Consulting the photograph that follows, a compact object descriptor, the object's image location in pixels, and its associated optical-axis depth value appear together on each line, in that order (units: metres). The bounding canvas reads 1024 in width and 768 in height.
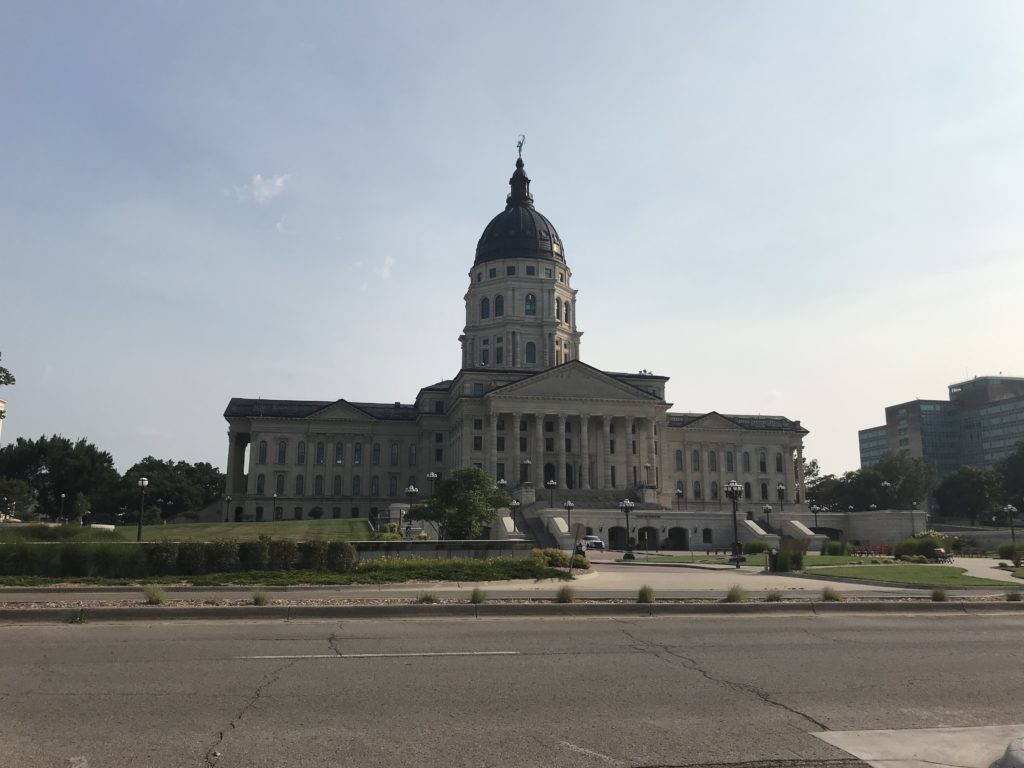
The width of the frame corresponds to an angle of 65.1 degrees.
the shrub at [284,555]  26.28
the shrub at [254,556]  26.10
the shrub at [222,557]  25.66
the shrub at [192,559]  25.39
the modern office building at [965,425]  158.75
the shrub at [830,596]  19.53
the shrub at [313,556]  26.48
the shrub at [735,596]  18.80
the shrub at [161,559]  25.12
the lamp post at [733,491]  51.79
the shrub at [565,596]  17.84
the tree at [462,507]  46.88
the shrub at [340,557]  26.45
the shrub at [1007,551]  47.09
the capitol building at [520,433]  90.62
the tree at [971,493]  104.94
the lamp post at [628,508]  51.88
